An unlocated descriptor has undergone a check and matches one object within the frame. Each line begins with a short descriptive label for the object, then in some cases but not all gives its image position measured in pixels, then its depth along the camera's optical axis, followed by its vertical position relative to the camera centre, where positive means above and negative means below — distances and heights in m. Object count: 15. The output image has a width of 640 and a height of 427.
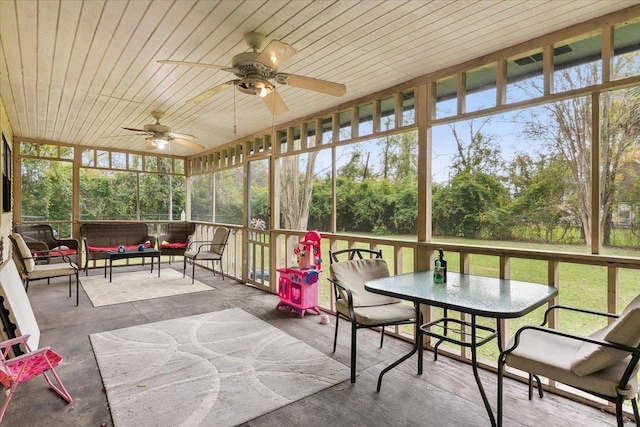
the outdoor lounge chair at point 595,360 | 1.52 -0.78
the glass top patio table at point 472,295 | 1.85 -0.52
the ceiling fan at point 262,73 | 2.18 +1.04
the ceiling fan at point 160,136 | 4.45 +1.04
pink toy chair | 1.90 -0.98
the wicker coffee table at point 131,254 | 5.77 -0.76
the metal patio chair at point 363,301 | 2.52 -0.76
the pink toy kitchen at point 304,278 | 4.10 -0.83
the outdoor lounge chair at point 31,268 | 4.21 -0.74
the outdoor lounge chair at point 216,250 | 6.02 -0.71
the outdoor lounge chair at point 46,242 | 5.72 -0.56
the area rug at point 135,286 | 4.81 -1.23
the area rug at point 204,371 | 2.10 -1.26
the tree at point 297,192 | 6.28 +0.40
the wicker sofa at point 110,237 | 6.38 -0.54
